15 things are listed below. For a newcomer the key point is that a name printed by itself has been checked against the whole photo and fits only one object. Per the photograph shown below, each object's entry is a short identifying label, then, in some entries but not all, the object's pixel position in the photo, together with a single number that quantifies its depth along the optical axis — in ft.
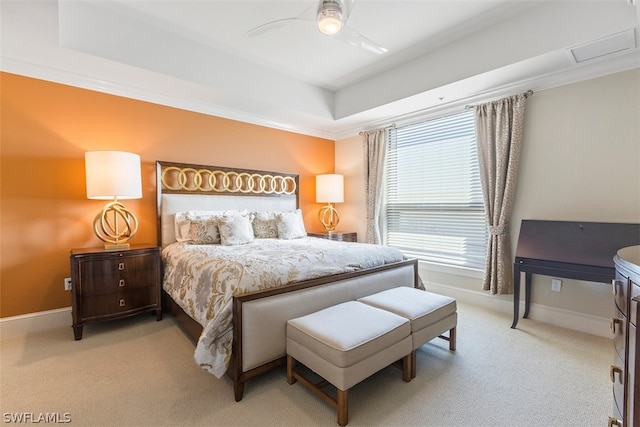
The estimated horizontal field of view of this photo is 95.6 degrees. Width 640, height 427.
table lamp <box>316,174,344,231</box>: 15.69
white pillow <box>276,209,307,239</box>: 12.75
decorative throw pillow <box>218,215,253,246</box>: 10.64
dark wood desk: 7.92
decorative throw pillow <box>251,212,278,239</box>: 12.71
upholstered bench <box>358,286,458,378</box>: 6.74
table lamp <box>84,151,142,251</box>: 9.02
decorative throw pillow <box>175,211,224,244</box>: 10.71
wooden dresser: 3.18
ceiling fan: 6.28
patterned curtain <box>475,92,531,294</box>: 10.41
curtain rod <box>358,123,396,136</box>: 14.66
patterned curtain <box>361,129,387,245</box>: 15.05
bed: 6.00
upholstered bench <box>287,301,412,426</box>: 5.25
